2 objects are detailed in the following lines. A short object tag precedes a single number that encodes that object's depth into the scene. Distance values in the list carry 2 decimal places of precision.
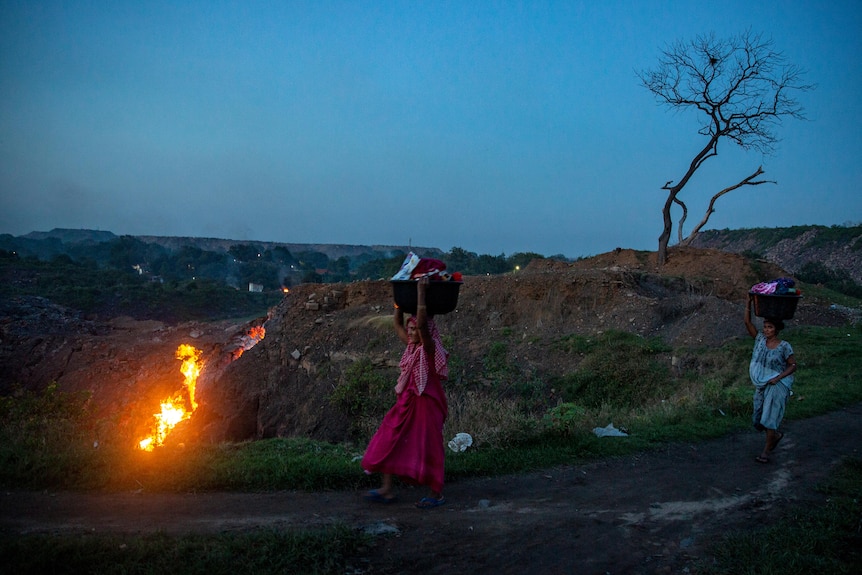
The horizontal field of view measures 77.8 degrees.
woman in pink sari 4.35
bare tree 19.75
